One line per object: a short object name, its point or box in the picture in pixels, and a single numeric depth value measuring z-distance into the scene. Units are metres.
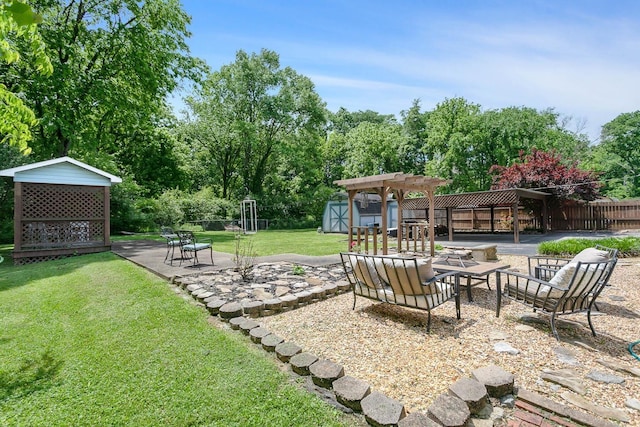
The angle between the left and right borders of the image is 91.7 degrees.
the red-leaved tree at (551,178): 15.34
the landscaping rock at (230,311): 3.77
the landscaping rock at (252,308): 3.87
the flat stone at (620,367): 2.52
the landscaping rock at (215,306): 3.92
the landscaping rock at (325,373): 2.35
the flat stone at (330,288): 4.81
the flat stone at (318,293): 4.61
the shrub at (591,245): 7.90
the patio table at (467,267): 4.32
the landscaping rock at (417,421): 1.82
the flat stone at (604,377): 2.39
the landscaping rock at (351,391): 2.10
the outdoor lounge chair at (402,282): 3.41
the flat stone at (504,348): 2.89
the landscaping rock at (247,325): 3.37
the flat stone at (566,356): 2.69
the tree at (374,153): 26.95
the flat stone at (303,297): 4.41
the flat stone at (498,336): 3.19
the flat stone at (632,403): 2.09
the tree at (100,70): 11.28
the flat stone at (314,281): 5.25
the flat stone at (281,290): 4.63
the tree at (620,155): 26.02
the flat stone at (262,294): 4.43
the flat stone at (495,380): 2.21
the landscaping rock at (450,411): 1.86
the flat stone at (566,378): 2.30
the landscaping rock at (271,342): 2.95
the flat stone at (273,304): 4.06
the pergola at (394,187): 7.67
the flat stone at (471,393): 2.05
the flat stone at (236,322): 3.52
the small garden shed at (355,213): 19.61
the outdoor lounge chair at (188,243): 6.56
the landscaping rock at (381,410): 1.89
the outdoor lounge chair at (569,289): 3.20
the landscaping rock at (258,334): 3.15
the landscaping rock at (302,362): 2.52
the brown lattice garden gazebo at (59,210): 8.66
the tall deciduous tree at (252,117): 24.34
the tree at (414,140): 28.44
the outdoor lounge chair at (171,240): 7.02
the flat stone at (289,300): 4.21
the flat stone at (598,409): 1.99
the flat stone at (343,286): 5.02
